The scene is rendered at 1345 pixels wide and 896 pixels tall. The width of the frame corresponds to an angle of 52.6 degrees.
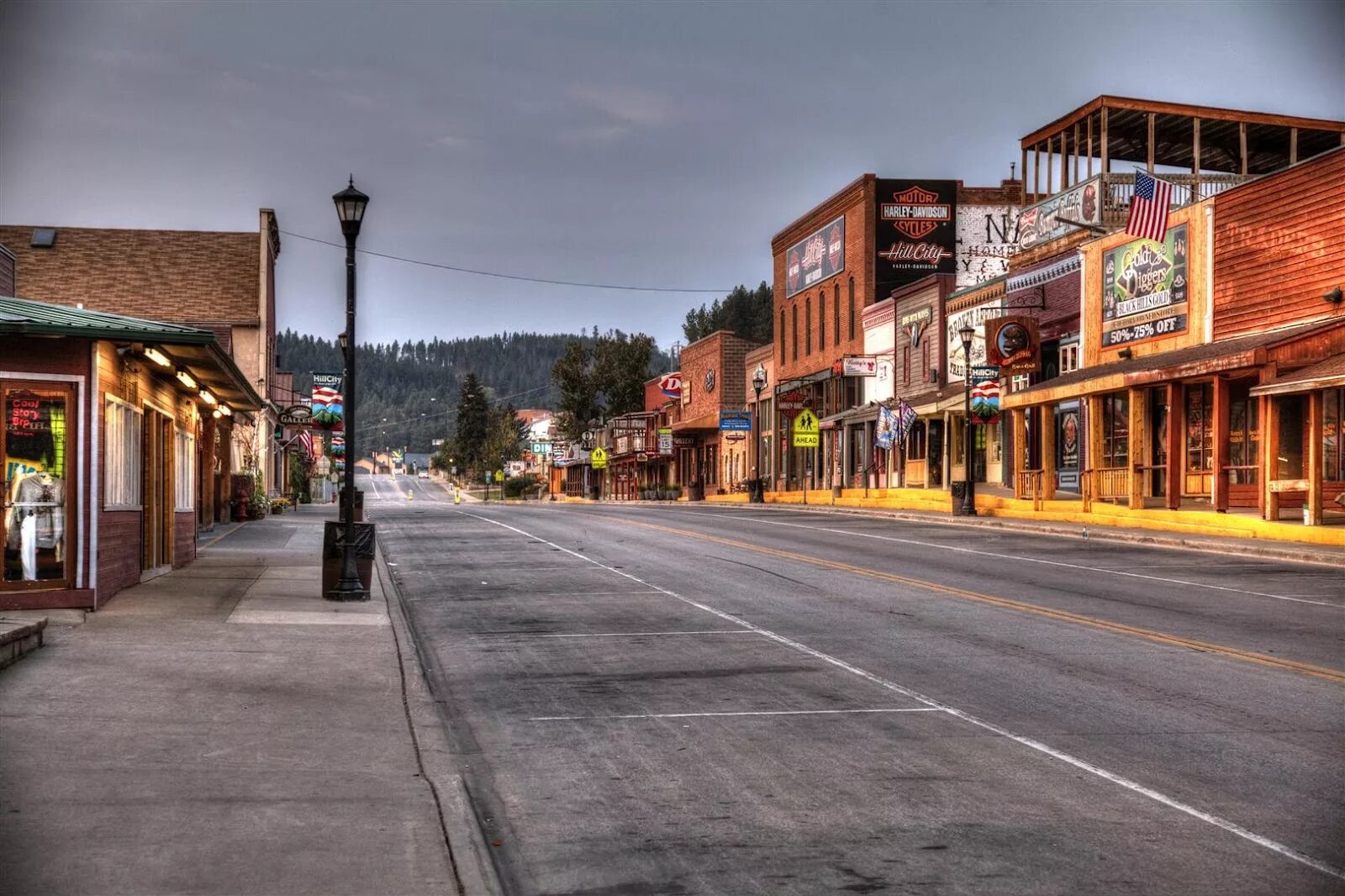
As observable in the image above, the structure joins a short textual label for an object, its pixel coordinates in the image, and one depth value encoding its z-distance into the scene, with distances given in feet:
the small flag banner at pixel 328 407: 146.51
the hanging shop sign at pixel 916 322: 166.71
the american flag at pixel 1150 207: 107.24
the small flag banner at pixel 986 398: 127.34
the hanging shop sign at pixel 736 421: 232.94
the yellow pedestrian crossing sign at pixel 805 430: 180.04
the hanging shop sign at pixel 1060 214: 131.13
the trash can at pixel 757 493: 191.68
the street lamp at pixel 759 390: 192.03
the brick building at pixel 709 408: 261.65
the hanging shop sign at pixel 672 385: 297.33
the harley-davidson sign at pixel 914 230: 189.26
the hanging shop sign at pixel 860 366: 184.03
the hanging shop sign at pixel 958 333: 147.30
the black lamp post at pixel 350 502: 55.57
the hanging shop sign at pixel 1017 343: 133.90
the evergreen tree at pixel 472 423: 505.66
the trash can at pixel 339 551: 56.18
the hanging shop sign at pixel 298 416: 163.43
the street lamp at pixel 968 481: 123.95
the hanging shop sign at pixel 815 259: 202.69
